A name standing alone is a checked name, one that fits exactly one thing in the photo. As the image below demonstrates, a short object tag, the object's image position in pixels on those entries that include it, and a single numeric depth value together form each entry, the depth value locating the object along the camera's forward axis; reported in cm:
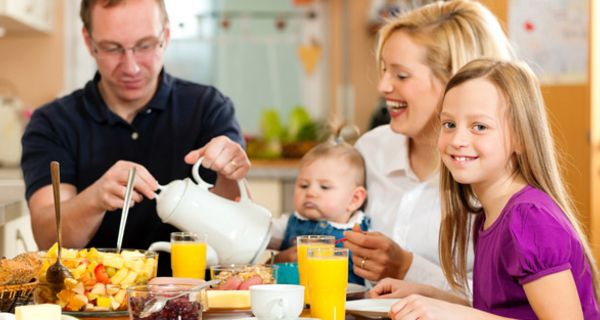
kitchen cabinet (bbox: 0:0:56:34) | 511
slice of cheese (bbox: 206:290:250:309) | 222
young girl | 216
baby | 303
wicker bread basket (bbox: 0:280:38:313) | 215
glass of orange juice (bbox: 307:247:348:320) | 221
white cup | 207
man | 294
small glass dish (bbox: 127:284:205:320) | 204
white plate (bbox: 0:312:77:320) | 203
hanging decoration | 650
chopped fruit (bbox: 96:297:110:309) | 223
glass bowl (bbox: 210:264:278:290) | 232
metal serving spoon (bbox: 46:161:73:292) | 224
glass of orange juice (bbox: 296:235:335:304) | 227
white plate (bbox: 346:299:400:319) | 222
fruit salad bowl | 223
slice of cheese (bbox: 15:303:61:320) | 201
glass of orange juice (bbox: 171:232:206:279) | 246
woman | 287
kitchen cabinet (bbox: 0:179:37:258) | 335
